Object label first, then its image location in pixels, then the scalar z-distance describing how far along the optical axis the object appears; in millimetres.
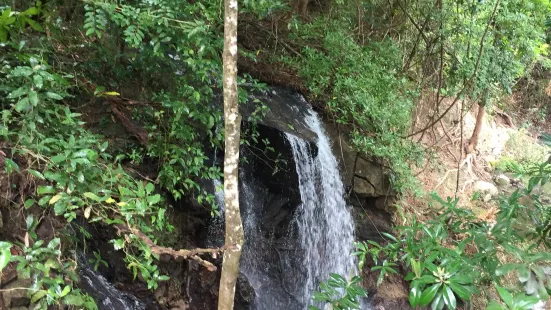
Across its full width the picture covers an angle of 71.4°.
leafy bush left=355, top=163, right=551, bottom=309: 1908
